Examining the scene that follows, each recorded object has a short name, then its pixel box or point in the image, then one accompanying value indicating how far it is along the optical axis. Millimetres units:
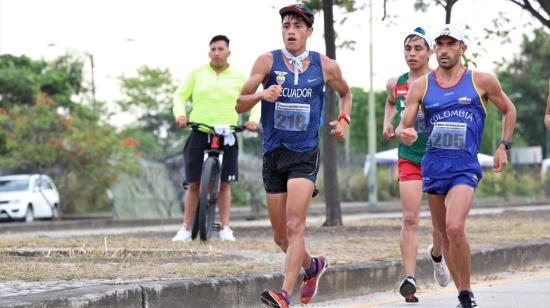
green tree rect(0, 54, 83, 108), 53219
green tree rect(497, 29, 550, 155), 94000
